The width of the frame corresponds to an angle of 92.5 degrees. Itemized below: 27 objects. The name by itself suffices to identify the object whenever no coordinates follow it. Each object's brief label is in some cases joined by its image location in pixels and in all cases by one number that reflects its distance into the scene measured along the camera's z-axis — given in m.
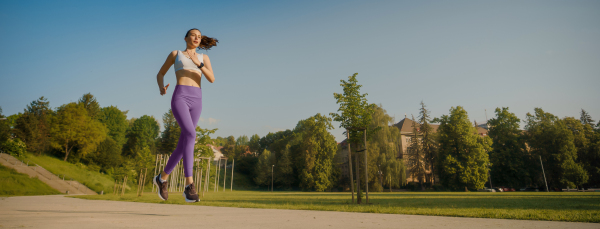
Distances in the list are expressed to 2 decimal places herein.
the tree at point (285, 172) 63.72
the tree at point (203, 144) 16.38
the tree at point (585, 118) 55.82
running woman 3.05
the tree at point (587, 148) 45.78
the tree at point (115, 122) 60.96
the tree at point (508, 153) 46.93
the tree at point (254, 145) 92.86
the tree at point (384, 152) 45.25
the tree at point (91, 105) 55.30
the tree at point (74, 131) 43.47
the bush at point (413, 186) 52.40
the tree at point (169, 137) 60.80
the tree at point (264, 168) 64.88
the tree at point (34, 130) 38.47
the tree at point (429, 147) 53.09
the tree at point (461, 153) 42.09
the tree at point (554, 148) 43.38
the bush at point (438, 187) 47.75
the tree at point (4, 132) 36.69
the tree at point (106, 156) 47.03
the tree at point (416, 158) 52.84
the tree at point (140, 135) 62.11
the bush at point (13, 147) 35.53
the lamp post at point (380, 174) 44.88
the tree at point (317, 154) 53.50
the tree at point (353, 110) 14.65
